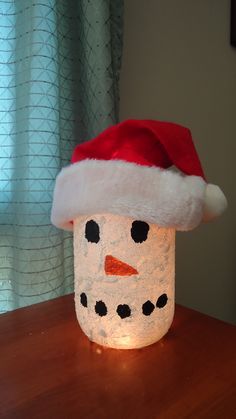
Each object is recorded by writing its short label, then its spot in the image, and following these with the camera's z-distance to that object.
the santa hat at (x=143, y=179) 0.40
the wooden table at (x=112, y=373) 0.35
